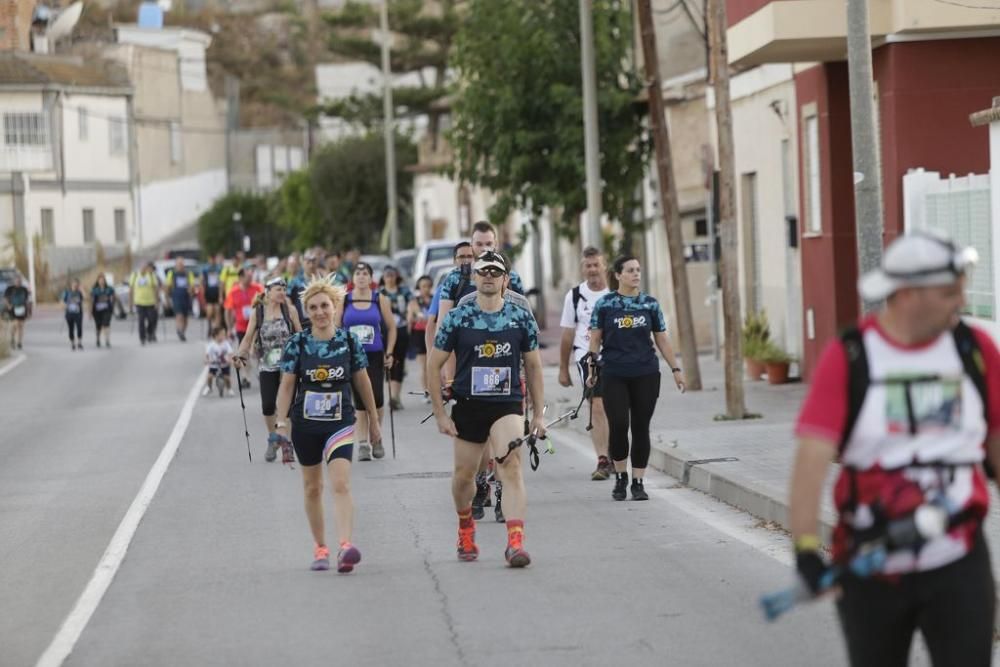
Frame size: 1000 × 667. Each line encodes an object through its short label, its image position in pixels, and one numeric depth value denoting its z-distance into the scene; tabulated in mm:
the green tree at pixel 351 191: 73125
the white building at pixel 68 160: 73000
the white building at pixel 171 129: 81300
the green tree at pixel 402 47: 60531
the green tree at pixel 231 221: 84375
